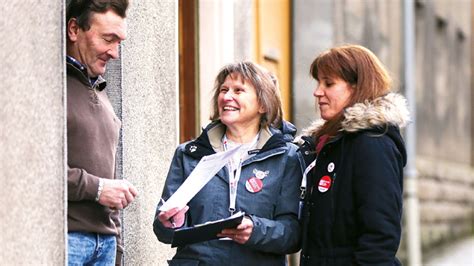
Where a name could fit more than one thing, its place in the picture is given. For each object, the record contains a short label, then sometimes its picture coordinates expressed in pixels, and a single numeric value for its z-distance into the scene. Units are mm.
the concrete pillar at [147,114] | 11650
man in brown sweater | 8950
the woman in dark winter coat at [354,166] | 8557
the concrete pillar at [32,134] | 8208
